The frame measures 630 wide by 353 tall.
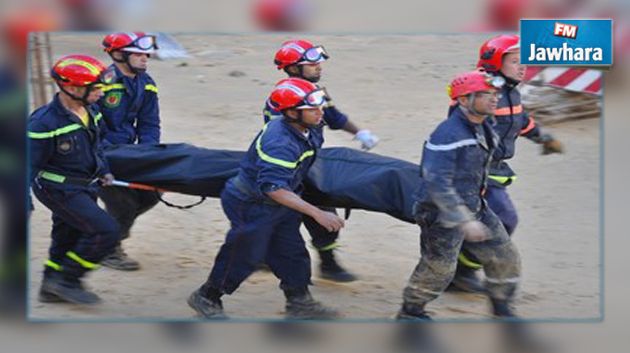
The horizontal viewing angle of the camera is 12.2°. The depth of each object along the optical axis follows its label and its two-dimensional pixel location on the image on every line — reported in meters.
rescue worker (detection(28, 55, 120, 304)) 14.21
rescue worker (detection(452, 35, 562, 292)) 14.59
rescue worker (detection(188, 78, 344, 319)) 13.94
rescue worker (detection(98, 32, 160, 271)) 15.28
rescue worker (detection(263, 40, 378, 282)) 15.18
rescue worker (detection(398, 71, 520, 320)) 13.76
